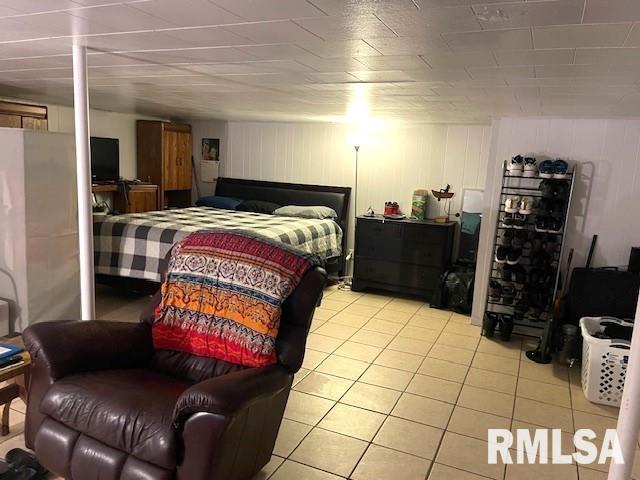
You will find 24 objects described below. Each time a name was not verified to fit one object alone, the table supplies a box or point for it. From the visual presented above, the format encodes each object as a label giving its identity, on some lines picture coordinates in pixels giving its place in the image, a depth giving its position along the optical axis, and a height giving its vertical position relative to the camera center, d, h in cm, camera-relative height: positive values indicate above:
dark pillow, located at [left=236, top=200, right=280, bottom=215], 605 -57
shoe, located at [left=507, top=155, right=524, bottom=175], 404 +10
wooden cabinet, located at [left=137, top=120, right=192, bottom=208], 628 +1
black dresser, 512 -91
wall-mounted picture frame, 680 +14
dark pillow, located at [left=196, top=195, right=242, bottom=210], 615 -56
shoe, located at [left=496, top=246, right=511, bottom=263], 405 -65
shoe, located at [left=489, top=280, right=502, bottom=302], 419 -100
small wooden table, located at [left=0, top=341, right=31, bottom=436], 205 -113
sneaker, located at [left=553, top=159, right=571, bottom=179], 387 +9
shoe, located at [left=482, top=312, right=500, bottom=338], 416 -128
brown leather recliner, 167 -96
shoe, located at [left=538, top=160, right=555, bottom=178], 390 +9
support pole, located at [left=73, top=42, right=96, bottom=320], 264 -23
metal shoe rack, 403 -63
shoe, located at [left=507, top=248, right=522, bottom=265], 402 -65
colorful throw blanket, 209 -62
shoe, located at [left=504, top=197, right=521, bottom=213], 402 -24
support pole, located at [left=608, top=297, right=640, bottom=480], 168 -82
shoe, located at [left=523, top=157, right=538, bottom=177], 400 +10
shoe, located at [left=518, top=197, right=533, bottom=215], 399 -24
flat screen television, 563 -9
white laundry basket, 303 -118
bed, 430 -66
